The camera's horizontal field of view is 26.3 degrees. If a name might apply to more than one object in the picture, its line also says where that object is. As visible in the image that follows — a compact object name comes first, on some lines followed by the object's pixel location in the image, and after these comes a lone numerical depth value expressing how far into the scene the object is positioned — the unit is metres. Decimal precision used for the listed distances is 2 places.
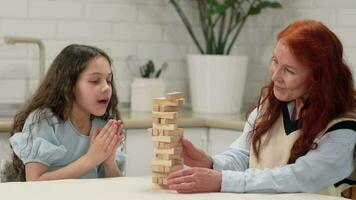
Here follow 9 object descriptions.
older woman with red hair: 2.18
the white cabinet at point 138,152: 3.67
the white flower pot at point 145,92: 4.13
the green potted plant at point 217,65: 4.14
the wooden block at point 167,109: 2.21
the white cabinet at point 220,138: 3.76
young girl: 2.61
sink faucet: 3.89
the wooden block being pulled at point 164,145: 2.19
